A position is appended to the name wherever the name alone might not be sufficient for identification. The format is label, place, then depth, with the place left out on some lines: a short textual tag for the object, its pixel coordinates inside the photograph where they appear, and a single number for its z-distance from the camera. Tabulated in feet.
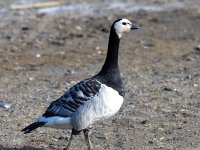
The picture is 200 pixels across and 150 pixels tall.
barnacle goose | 57.00
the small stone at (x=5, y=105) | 75.66
